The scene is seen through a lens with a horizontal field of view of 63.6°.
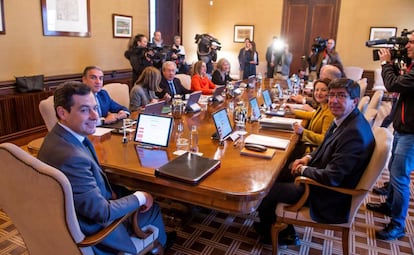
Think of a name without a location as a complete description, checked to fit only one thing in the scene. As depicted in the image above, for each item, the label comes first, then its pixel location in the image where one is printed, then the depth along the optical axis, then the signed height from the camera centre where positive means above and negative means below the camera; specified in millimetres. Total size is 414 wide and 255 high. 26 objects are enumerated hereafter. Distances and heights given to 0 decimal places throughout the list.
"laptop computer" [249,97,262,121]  2860 -459
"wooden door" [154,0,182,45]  7481 +826
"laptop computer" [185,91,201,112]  3121 -457
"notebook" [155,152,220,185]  1571 -554
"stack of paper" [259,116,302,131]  2588 -500
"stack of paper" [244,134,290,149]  2154 -545
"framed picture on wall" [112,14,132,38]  5938 +487
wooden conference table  1506 -581
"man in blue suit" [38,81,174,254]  1342 -472
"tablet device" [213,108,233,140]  2205 -448
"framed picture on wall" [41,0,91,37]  4660 +476
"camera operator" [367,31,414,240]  2307 -598
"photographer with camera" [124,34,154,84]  5750 -78
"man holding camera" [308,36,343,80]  6816 +92
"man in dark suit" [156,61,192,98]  3869 -311
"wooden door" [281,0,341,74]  8820 +960
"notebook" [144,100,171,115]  2456 -411
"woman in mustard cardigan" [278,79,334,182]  2500 -526
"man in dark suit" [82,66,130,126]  2729 -427
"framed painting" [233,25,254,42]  9703 +713
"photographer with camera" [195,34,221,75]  7652 +153
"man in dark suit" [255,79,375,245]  1798 -560
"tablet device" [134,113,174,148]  2082 -471
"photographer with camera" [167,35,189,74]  6512 -27
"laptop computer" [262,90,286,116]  3139 -498
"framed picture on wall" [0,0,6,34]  4007 +334
